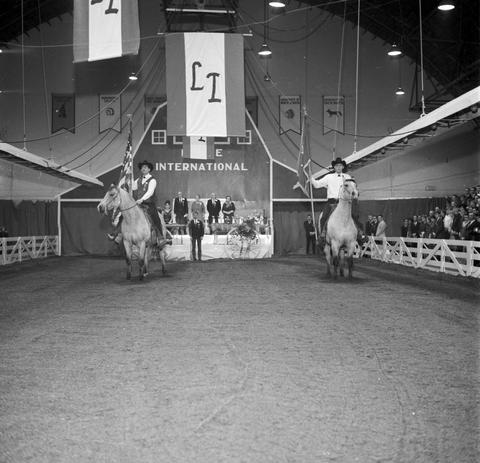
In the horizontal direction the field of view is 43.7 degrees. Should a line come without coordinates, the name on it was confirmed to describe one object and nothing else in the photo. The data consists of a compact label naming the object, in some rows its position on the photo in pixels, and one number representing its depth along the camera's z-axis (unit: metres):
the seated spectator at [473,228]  15.24
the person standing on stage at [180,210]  26.64
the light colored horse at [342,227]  11.80
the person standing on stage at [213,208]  26.19
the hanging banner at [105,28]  12.92
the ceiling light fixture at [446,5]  16.58
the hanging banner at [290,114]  31.02
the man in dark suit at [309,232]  28.28
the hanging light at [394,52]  22.88
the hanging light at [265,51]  25.13
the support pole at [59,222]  29.19
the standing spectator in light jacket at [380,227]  24.38
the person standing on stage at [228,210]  26.05
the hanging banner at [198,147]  27.88
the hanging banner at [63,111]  30.81
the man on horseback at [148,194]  13.01
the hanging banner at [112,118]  30.48
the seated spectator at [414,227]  22.77
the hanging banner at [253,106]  30.86
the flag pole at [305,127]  17.50
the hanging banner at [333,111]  31.08
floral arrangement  23.50
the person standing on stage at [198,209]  22.86
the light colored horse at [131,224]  11.81
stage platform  23.08
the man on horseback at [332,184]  12.62
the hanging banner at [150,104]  30.69
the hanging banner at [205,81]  15.65
